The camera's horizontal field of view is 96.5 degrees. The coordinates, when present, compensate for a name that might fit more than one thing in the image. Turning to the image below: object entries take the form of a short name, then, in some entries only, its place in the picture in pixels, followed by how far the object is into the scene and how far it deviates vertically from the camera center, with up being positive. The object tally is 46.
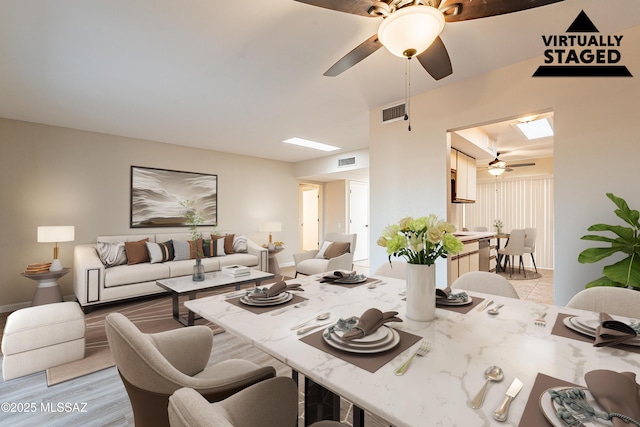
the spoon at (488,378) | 0.67 -0.43
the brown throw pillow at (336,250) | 4.86 -0.59
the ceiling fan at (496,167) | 5.34 +0.92
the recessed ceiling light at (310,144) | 5.06 +1.35
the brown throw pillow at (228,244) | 5.34 -0.53
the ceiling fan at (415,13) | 1.34 +0.99
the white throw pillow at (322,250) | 5.03 -0.61
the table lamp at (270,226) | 6.04 -0.21
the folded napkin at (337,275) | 1.84 -0.39
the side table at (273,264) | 5.65 -0.95
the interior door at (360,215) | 7.48 +0.02
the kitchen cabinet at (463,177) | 4.41 +0.64
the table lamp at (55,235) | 3.49 -0.23
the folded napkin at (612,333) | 0.93 -0.39
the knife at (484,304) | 1.33 -0.43
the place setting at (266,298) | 1.35 -0.41
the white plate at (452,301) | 1.37 -0.42
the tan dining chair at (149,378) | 0.92 -0.54
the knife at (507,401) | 0.62 -0.43
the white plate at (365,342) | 0.91 -0.41
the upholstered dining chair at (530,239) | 5.79 -0.47
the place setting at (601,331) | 0.94 -0.42
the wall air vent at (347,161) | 5.91 +1.15
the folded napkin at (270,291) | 1.43 -0.39
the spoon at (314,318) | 1.11 -0.43
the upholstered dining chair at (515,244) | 5.57 -0.56
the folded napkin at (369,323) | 0.95 -0.38
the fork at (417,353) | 0.80 -0.43
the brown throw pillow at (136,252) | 4.26 -0.54
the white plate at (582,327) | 0.95 -0.42
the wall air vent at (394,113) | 3.37 +1.24
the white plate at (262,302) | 1.35 -0.41
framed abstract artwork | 4.87 +0.38
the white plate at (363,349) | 0.89 -0.42
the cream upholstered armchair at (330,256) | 4.51 -0.69
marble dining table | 0.66 -0.44
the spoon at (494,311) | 1.27 -0.43
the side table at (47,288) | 3.42 -0.88
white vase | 1.17 -0.31
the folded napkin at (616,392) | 0.60 -0.39
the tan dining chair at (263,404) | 0.84 -0.60
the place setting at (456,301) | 1.35 -0.42
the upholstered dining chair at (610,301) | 1.38 -0.43
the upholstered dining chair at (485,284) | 1.69 -0.42
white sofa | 3.50 -0.79
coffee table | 3.13 -0.79
